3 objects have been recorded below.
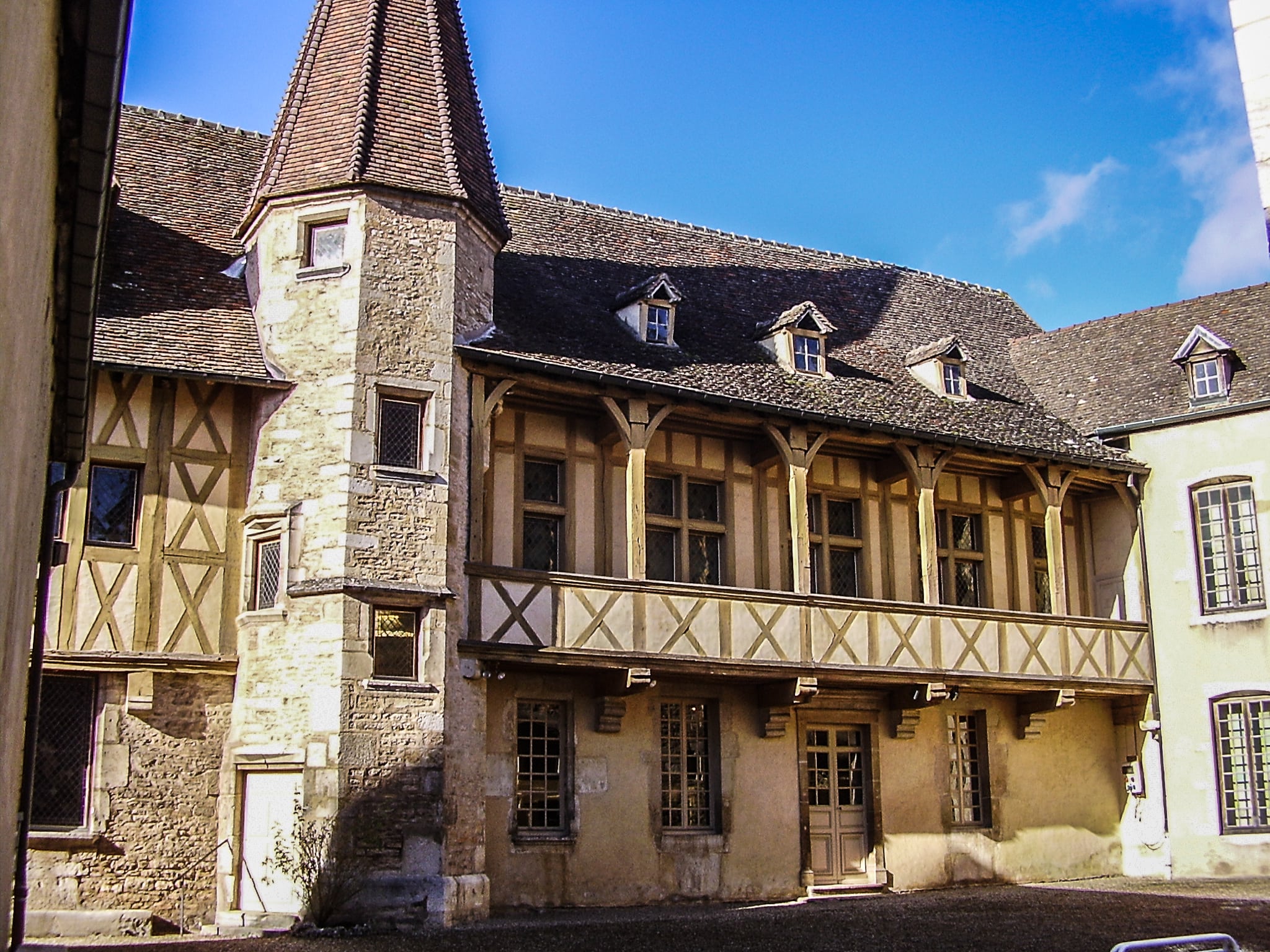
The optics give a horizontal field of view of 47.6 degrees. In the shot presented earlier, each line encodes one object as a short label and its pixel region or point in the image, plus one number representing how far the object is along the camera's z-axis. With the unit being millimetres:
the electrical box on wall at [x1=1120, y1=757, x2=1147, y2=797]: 18622
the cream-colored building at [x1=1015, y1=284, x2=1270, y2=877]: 17641
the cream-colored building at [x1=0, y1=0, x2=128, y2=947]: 4883
